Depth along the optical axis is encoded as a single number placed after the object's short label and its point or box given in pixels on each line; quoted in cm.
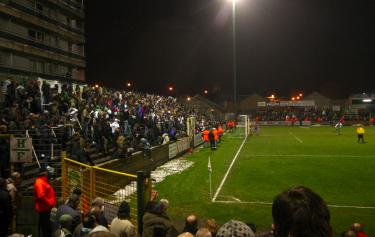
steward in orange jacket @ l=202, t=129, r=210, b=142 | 3578
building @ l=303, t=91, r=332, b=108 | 10294
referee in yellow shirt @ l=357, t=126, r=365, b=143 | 3600
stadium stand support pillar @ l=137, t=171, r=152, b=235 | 726
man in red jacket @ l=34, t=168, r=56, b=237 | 977
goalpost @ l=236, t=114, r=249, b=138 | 4946
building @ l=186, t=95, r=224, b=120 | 7153
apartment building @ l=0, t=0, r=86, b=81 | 3719
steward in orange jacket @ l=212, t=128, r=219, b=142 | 3340
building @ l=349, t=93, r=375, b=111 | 9631
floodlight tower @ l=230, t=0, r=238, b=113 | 4147
